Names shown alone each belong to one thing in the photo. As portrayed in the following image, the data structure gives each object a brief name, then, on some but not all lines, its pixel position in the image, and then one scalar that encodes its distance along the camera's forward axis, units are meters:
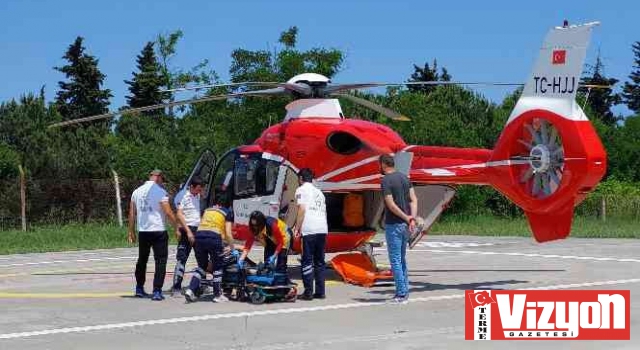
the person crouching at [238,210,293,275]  13.52
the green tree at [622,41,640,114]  83.31
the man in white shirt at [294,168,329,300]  13.47
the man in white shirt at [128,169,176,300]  13.80
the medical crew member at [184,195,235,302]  13.37
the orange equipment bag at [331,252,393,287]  15.26
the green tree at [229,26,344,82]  40.94
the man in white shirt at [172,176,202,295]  14.38
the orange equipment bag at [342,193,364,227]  16.45
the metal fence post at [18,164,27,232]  30.48
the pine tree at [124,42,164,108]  65.50
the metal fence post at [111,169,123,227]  31.80
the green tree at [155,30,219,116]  60.25
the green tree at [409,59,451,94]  75.38
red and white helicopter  13.24
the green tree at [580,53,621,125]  76.38
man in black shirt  12.88
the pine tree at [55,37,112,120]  64.94
